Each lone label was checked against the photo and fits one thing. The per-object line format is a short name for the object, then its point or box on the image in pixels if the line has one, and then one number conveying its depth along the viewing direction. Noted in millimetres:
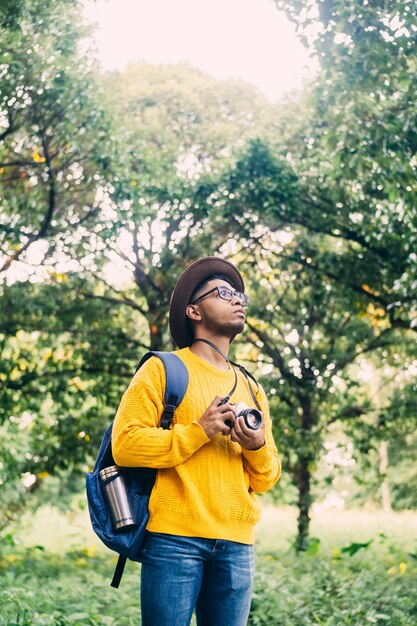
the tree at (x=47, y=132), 7297
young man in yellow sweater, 2574
